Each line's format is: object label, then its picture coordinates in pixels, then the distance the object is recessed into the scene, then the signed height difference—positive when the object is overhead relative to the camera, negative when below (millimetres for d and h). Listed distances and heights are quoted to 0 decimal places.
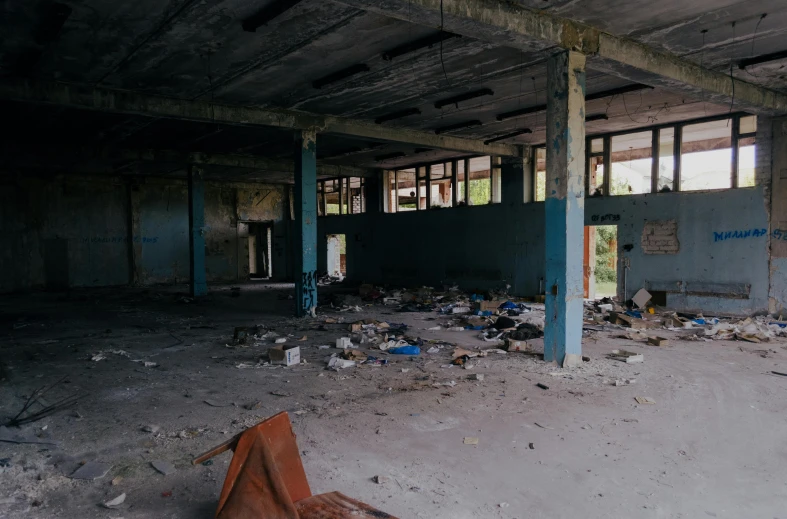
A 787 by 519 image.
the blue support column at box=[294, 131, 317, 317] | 11203 +161
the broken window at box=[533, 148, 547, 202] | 14562 +1797
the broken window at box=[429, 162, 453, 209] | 16875 +1520
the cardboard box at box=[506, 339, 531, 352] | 7466 -1719
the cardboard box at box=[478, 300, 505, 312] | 11645 -1771
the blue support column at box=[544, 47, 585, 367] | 6543 +320
